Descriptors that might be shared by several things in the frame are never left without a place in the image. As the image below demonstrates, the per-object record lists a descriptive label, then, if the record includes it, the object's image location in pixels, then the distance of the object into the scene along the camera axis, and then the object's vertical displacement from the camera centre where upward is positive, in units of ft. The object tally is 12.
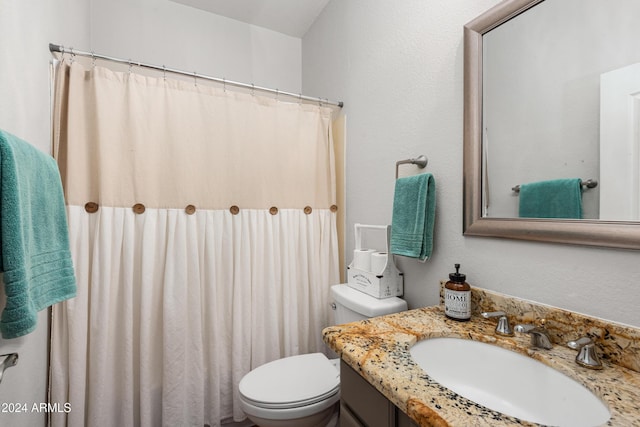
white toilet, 3.50 -2.35
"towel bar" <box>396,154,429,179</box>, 3.93 +0.72
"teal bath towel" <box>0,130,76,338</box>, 1.85 -0.19
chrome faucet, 2.42 -1.09
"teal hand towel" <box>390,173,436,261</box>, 3.64 -0.06
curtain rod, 3.77 +2.30
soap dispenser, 3.07 -0.95
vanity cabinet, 2.07 -1.58
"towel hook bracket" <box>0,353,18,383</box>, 2.05 -1.12
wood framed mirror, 2.58 +0.53
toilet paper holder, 4.20 -1.05
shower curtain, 4.03 -0.53
